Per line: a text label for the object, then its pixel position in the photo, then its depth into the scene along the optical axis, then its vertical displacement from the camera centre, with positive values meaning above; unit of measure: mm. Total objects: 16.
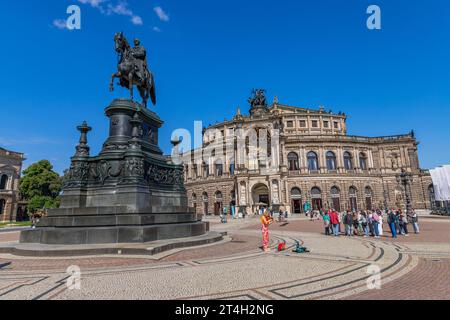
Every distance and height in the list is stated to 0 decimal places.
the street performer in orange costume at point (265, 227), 9105 -851
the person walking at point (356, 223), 15664 -1352
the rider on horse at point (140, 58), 13195 +7739
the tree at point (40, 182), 48344 +5321
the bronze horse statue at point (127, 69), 12664 +6886
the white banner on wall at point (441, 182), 40188 +2646
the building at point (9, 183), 49094 +5424
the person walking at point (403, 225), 14967 -1471
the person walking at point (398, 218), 15548 -1099
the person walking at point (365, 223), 14758 -1324
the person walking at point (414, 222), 15641 -1365
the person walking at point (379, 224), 14539 -1370
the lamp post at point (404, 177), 24606 +2198
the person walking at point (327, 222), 15625 -1228
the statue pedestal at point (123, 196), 9084 +478
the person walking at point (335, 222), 14789 -1164
